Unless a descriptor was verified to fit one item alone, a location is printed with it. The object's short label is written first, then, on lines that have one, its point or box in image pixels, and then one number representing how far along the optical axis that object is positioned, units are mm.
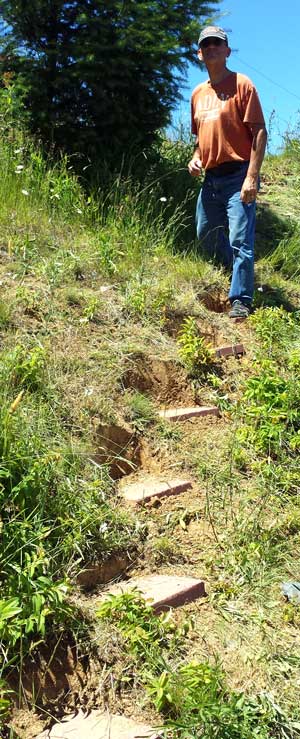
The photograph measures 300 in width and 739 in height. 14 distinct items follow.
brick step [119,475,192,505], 3137
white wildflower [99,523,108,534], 2775
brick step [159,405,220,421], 3790
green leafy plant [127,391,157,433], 3580
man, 4781
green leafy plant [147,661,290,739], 2043
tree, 5137
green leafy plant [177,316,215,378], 4109
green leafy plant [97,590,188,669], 2340
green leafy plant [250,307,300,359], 4531
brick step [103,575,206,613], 2598
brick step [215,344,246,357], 4406
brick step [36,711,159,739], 2111
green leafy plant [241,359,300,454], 3604
